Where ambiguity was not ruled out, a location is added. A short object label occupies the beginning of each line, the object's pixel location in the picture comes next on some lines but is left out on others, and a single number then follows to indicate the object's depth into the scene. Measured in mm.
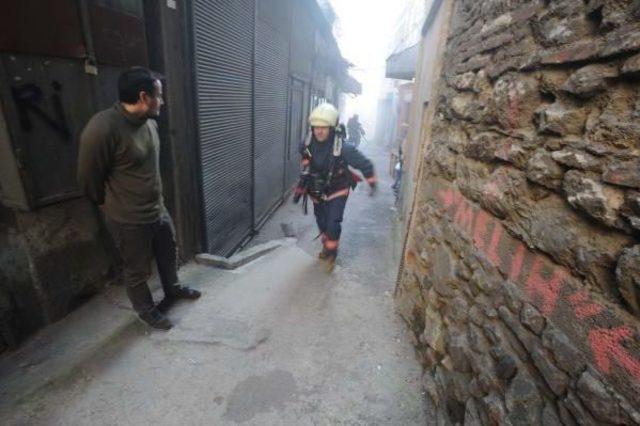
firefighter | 3926
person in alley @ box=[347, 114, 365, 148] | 17781
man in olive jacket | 2141
